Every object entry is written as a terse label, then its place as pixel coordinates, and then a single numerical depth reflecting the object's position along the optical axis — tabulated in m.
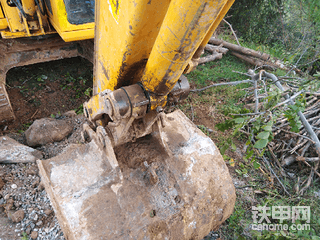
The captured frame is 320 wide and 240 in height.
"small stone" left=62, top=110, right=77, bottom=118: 3.77
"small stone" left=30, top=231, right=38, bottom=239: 2.06
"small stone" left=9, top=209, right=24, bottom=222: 2.13
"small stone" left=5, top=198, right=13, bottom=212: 2.21
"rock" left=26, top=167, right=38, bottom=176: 2.59
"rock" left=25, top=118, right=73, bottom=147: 3.11
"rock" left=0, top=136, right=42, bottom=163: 2.67
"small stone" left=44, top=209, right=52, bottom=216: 2.23
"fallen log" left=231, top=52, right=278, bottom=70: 5.76
